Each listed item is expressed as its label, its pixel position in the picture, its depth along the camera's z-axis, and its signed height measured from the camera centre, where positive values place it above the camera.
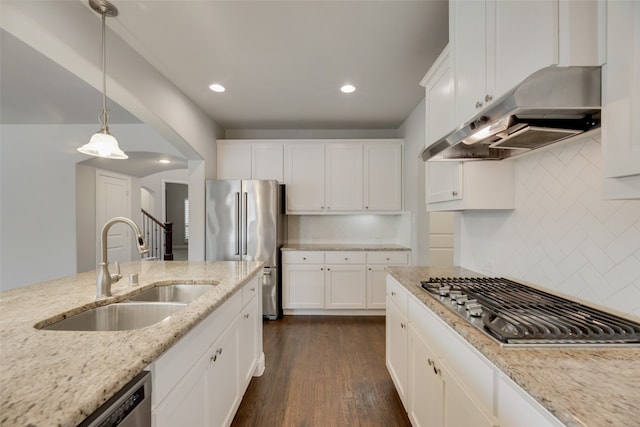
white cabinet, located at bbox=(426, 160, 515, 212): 1.69 +0.15
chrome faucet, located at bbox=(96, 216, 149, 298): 1.40 -0.29
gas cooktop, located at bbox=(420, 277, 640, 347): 0.83 -0.38
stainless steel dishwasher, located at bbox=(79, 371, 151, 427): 0.65 -0.50
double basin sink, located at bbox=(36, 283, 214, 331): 1.26 -0.50
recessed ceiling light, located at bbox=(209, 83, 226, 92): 2.81 +1.24
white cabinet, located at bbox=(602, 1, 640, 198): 0.80 +0.32
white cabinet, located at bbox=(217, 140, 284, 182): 3.88 +0.69
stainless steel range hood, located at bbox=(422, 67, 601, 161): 0.97 +0.37
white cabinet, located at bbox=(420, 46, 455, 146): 1.71 +0.73
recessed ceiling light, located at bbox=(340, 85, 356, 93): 2.81 +1.23
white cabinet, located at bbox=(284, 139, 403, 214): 3.84 +0.47
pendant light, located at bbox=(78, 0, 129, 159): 1.72 +0.46
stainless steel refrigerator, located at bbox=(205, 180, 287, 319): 3.48 -0.14
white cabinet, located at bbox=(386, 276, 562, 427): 0.76 -0.62
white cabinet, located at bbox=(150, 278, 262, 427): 0.95 -0.70
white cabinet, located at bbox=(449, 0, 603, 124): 0.94 +0.66
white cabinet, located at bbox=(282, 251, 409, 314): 3.60 -0.88
